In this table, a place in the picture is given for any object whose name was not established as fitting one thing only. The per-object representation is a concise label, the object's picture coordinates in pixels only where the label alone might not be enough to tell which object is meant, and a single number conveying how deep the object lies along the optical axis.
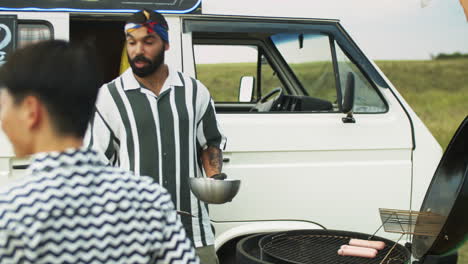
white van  3.81
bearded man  3.01
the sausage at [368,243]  3.46
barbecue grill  3.29
